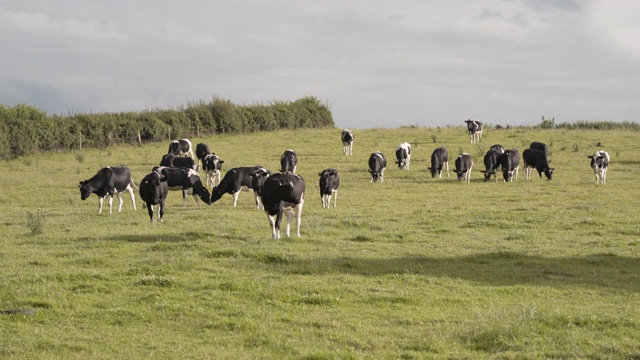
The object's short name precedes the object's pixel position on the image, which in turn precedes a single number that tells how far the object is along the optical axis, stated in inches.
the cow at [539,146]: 1792.1
